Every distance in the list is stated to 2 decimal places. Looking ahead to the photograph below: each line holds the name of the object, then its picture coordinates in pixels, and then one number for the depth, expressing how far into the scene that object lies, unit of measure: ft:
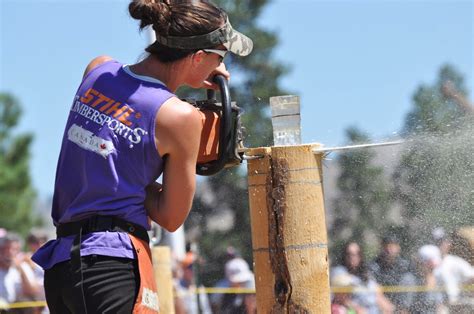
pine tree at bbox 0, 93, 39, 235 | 214.69
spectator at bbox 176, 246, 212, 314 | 60.13
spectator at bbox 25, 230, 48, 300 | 59.53
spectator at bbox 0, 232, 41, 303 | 57.98
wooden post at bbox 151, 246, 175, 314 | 44.57
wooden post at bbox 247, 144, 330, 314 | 24.91
